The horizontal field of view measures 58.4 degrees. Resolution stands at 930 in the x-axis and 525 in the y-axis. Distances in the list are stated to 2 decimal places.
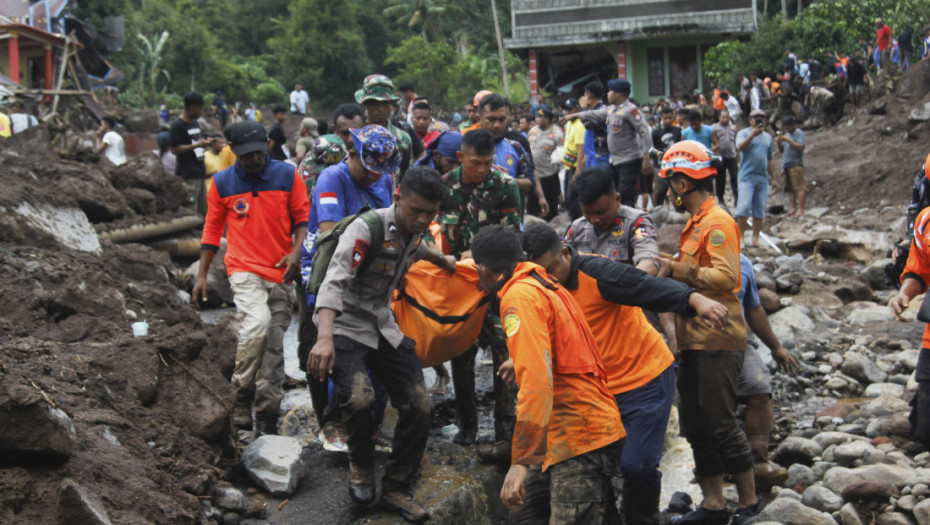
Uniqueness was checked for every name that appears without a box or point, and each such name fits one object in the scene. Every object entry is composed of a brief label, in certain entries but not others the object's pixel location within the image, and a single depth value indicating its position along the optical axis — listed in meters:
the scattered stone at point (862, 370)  7.34
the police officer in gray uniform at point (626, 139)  9.12
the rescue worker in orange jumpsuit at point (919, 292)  3.94
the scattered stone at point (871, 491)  4.78
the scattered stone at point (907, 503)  4.61
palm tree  42.66
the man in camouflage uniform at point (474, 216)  5.19
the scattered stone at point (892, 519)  4.52
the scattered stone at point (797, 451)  5.68
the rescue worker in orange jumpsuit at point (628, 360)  3.83
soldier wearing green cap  5.91
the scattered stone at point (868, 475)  4.95
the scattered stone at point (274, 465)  4.46
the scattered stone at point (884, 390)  6.93
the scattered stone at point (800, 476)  5.32
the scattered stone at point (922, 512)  4.43
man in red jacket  5.26
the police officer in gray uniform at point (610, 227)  4.50
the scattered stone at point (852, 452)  5.44
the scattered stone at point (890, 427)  5.75
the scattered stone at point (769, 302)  8.91
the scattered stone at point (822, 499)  4.76
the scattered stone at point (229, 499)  4.16
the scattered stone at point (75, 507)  3.17
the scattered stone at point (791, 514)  4.47
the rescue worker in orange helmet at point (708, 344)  4.25
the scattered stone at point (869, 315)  9.01
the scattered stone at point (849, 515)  4.61
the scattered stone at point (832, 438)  5.77
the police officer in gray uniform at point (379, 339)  4.06
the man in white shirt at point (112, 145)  12.63
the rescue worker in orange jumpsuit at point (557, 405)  3.17
